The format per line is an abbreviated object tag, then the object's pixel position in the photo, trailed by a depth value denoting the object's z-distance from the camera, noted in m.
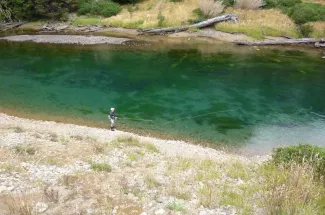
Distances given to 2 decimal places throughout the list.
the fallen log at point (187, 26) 50.72
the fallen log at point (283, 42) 46.72
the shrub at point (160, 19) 51.34
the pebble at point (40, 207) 10.30
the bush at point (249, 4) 52.09
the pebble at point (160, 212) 10.59
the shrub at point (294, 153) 15.54
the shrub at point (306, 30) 47.88
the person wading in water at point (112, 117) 23.46
